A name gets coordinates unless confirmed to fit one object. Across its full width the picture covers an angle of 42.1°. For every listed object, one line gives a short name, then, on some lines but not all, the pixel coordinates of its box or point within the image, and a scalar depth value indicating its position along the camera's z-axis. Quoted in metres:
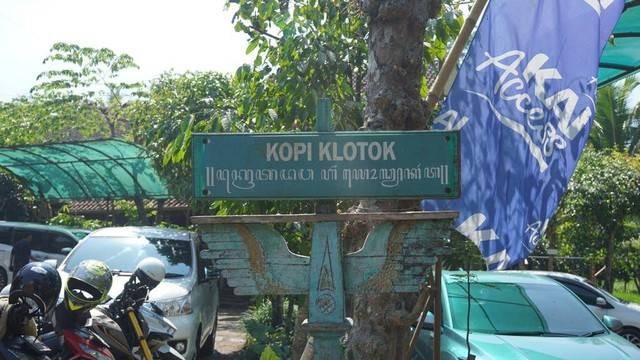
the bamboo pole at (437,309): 5.16
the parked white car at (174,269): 8.95
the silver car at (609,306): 12.32
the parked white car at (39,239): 16.02
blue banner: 5.36
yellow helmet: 5.28
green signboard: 4.00
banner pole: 5.36
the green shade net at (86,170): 17.84
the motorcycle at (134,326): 5.69
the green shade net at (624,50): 8.34
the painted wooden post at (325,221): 4.01
